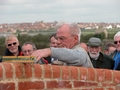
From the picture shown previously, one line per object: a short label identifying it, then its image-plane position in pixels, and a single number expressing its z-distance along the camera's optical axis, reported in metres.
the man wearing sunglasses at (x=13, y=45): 10.58
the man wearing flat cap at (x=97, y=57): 10.22
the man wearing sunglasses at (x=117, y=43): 9.22
